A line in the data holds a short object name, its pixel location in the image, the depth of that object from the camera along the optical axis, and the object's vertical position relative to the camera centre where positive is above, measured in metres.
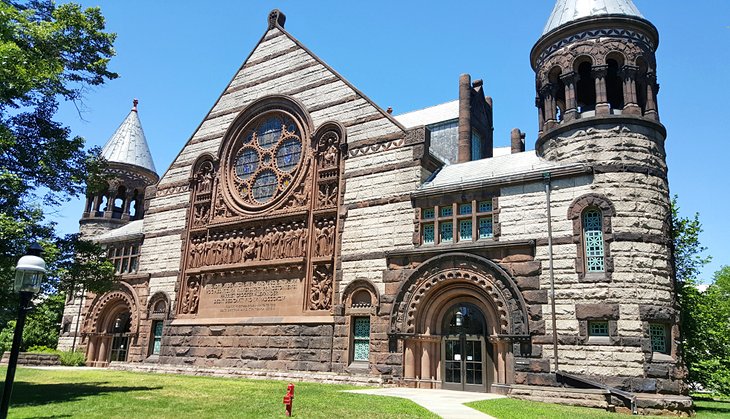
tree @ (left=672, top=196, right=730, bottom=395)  23.66 +1.65
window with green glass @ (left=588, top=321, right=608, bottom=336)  18.02 +0.89
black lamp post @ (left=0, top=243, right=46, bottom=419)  9.90 +0.74
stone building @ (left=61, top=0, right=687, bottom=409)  18.41 +4.22
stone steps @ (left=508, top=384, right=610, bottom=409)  16.23 -1.17
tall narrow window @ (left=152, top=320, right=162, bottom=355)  29.80 -0.16
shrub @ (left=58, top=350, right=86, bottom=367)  31.34 -1.64
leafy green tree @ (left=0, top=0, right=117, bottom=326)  15.19 +6.17
